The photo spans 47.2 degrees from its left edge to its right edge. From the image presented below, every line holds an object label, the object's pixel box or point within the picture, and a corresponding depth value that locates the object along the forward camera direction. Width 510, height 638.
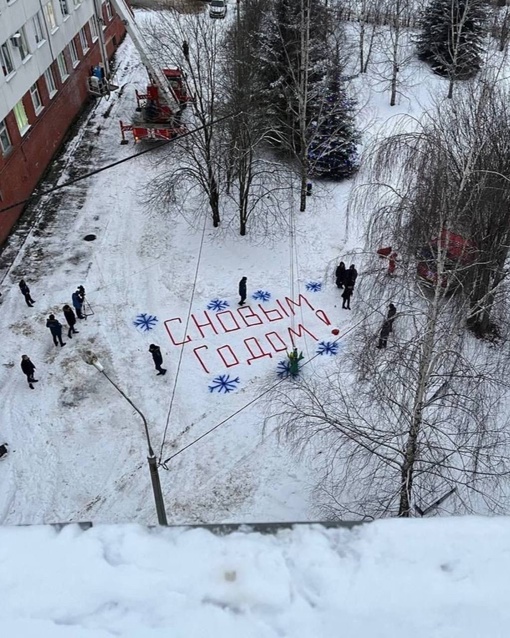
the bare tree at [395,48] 28.70
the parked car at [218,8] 38.78
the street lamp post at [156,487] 10.30
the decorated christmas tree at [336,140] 23.58
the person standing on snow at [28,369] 15.83
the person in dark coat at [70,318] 17.50
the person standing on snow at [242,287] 18.54
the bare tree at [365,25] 31.32
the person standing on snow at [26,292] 18.73
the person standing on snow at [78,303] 18.08
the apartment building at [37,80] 21.95
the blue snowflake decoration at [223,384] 16.31
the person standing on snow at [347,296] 18.28
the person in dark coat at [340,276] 18.42
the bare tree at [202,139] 19.52
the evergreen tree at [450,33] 27.72
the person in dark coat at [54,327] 17.05
